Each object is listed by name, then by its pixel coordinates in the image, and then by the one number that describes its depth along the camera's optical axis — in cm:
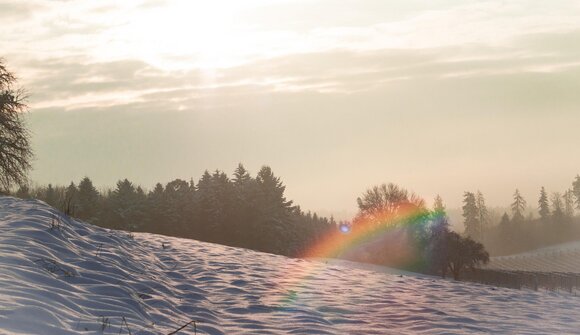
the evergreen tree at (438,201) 17240
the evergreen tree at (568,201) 16858
